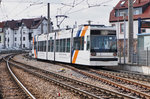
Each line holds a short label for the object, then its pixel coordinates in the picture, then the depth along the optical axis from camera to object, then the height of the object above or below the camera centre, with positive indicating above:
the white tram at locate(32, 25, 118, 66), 16.67 -0.06
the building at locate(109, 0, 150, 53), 43.88 +5.59
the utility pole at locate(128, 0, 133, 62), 18.38 +1.08
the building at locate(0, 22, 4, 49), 98.93 +3.63
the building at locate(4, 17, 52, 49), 83.97 +5.16
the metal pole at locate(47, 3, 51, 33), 32.31 +4.12
